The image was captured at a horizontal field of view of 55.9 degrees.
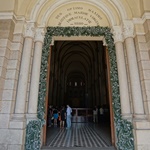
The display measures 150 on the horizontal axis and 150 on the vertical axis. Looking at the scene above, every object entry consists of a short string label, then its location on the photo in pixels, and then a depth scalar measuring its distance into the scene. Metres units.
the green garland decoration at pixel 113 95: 3.97
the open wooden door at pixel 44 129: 4.71
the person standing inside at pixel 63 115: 9.53
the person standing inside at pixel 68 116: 9.12
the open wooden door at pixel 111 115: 4.68
